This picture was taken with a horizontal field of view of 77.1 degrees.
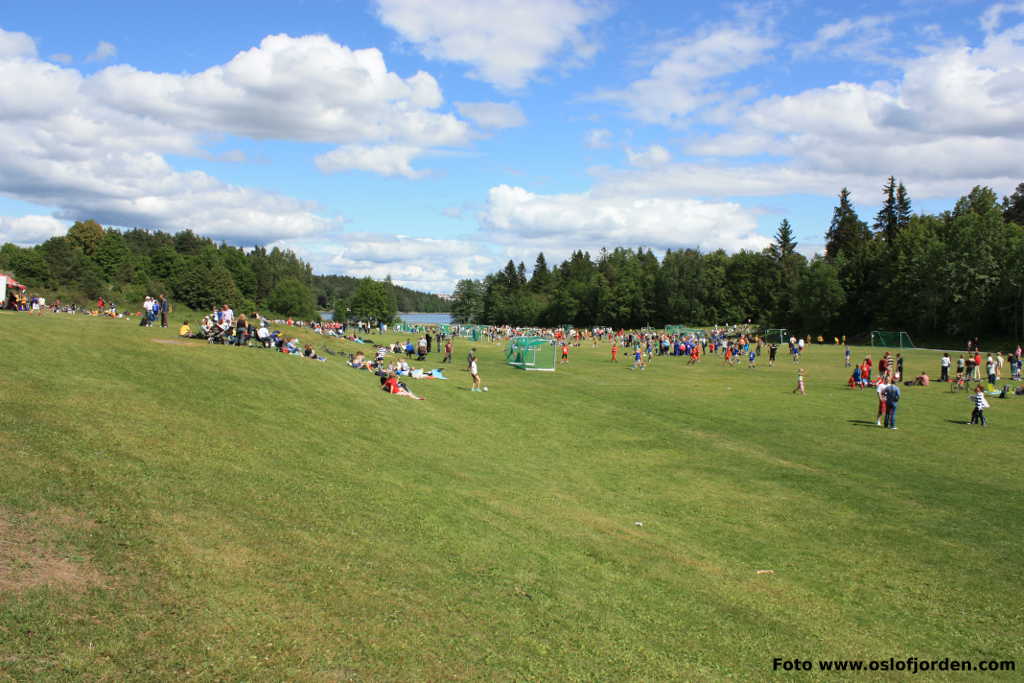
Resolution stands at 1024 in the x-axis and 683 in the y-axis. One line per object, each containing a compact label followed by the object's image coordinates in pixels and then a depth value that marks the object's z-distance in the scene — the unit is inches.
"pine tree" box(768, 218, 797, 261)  4756.4
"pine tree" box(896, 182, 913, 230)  3998.5
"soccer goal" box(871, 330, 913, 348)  2748.5
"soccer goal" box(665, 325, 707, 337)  3068.4
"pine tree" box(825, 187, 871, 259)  4105.1
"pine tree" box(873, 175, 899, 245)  4008.4
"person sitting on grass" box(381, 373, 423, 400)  943.7
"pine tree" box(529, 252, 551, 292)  6722.4
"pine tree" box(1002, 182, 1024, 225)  3481.8
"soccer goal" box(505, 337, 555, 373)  1723.7
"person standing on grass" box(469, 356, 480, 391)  1139.9
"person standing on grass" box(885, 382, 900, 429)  871.7
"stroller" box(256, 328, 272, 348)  1042.1
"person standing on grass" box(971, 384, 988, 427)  900.0
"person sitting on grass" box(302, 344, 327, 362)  1153.8
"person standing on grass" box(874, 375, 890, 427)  889.5
